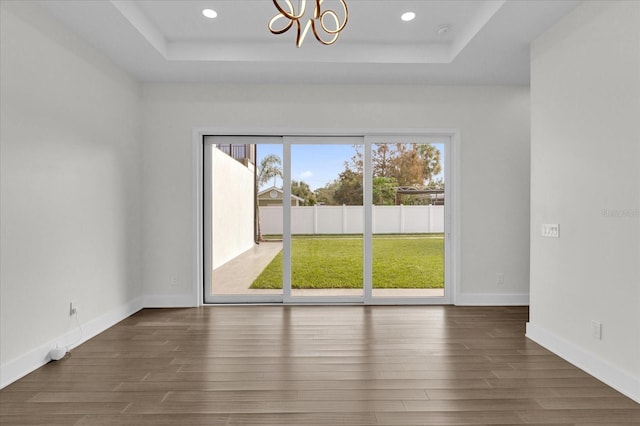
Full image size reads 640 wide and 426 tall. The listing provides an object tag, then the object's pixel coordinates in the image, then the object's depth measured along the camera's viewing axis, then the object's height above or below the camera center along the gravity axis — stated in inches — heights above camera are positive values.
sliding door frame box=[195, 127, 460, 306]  177.3 +2.9
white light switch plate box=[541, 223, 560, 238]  119.5 -8.3
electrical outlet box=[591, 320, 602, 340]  101.7 -35.1
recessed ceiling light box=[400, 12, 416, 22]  129.7 +68.3
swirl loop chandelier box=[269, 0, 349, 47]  83.2 +66.4
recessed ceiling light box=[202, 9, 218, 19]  127.4 +68.5
